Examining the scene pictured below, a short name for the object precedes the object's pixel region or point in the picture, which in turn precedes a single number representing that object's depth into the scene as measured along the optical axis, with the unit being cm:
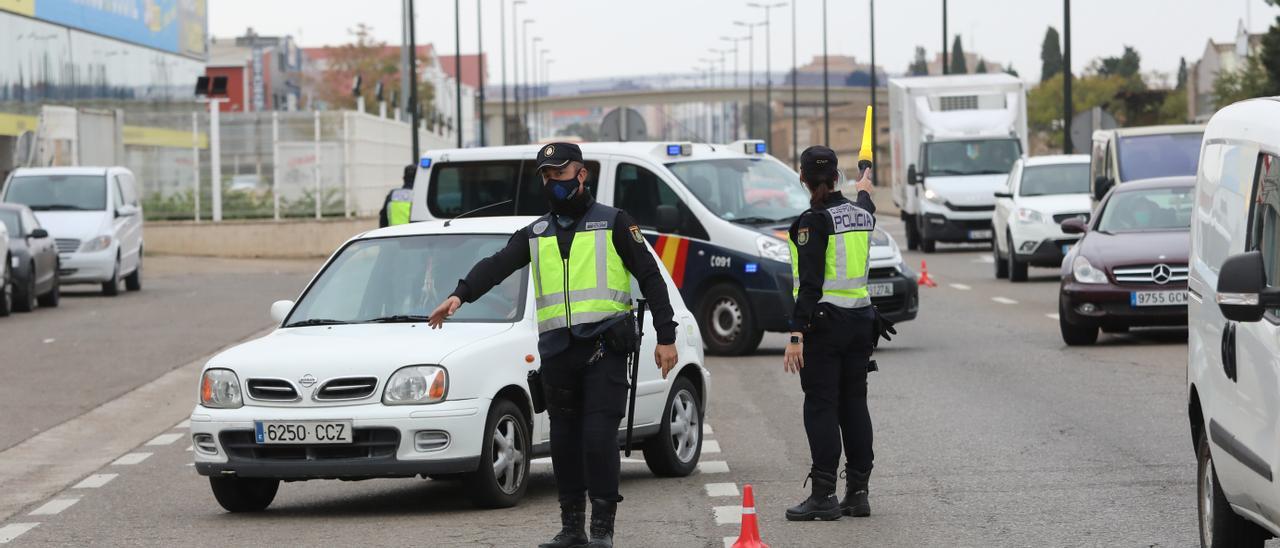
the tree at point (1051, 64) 19675
